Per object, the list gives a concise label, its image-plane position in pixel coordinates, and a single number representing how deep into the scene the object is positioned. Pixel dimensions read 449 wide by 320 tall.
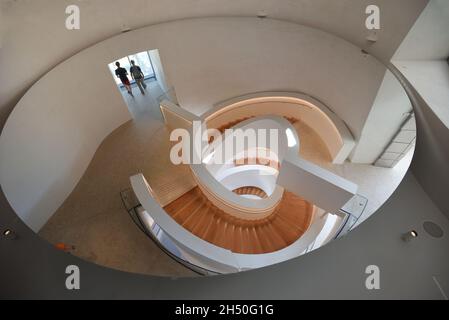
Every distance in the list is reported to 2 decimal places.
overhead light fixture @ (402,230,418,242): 2.60
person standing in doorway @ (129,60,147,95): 8.30
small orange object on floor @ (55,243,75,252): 4.64
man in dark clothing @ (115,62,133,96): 7.78
